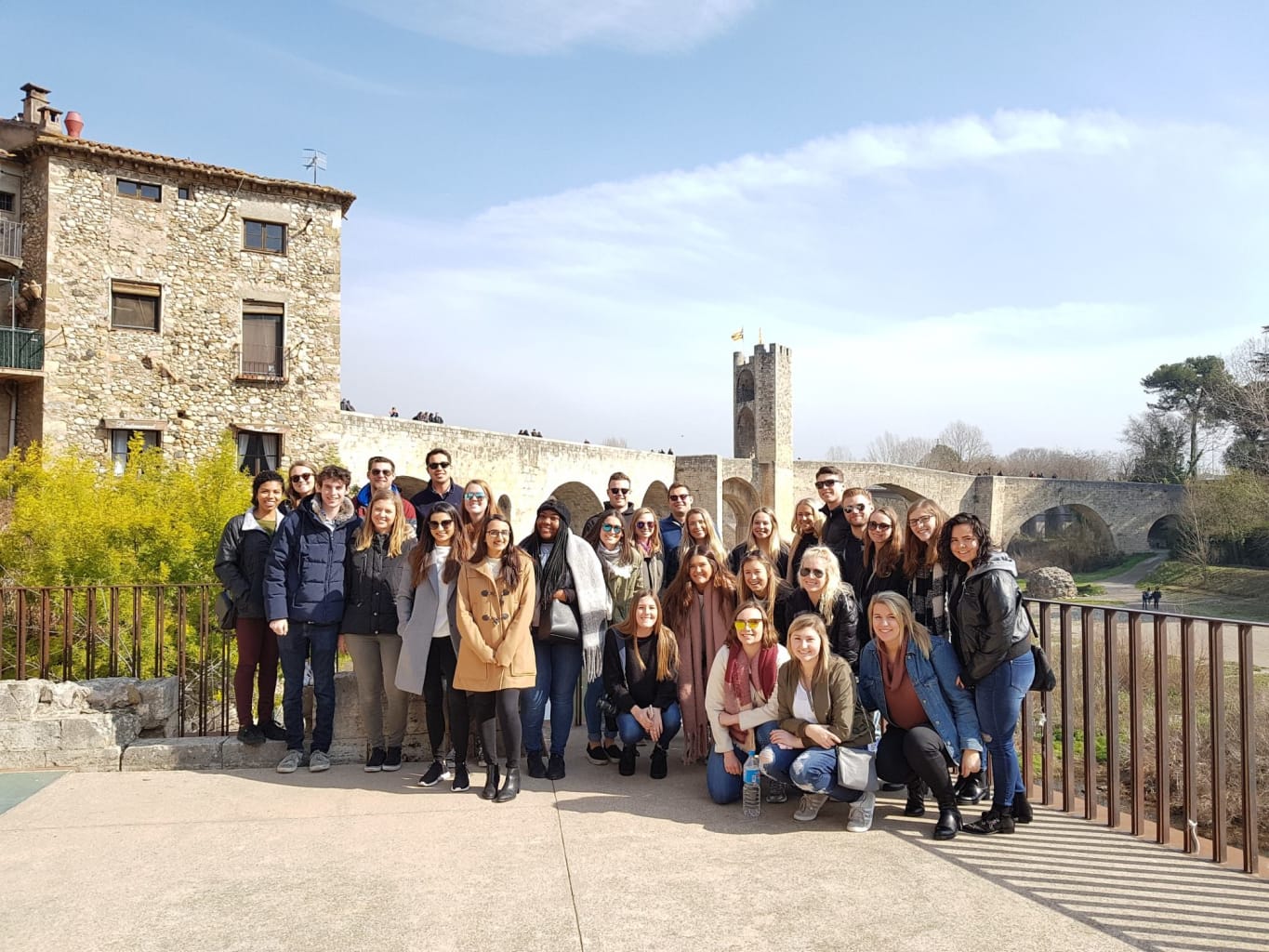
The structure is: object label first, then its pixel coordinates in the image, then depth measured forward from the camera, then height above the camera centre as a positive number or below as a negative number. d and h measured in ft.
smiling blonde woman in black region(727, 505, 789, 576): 16.88 -0.74
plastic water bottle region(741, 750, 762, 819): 13.56 -4.57
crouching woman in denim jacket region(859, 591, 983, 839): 13.16 -3.20
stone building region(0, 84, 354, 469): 52.70 +12.67
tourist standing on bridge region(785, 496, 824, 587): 17.25 -0.63
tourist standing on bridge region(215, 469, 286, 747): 16.57 -1.88
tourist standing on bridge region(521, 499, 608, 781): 16.06 -2.31
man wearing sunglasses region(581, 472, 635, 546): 18.17 -0.13
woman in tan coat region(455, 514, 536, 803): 14.87 -2.40
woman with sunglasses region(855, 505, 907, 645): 15.25 -0.99
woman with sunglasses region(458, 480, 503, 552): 15.76 -0.21
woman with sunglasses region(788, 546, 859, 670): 14.75 -1.75
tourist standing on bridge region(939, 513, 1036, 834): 12.83 -2.43
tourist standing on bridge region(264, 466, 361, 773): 16.15 -1.89
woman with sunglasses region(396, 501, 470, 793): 15.49 -2.39
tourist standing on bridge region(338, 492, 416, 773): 16.15 -2.29
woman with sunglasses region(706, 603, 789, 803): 14.15 -3.35
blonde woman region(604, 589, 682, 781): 15.93 -3.41
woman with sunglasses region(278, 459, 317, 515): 17.20 +0.32
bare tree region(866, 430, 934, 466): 276.72 +15.22
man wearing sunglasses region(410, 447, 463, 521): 18.54 +0.26
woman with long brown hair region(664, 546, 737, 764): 16.24 -2.34
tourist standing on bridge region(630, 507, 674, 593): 17.67 -1.04
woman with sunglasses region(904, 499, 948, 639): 14.32 -1.14
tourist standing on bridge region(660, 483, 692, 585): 19.13 -0.49
